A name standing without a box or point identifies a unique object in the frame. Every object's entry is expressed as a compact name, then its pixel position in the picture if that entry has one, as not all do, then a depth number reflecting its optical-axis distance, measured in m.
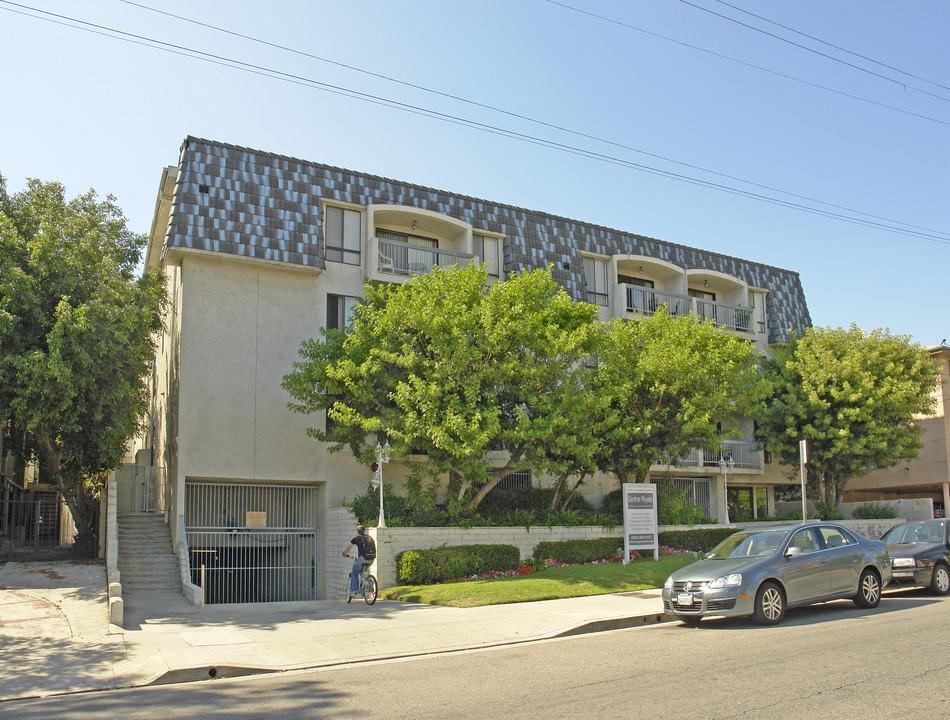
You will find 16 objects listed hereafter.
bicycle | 16.38
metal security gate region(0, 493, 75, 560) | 20.05
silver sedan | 11.57
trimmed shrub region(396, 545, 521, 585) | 18.78
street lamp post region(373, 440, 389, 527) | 19.64
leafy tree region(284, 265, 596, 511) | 19.41
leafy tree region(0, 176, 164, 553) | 16.38
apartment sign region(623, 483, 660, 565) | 20.45
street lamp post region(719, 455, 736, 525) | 28.88
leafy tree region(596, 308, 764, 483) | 22.84
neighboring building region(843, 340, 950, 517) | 32.34
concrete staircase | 19.66
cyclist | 16.72
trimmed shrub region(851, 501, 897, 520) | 30.39
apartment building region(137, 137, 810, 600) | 22.38
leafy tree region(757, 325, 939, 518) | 27.20
